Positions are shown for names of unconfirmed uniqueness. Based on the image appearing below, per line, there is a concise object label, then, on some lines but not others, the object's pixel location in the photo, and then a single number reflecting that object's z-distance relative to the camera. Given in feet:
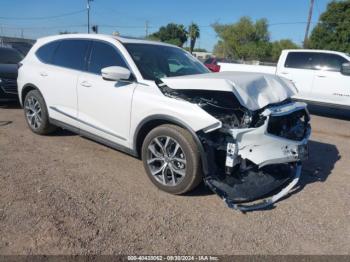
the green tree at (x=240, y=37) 237.08
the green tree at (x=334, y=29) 139.95
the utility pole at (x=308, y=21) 96.58
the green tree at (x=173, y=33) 276.21
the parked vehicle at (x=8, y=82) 27.25
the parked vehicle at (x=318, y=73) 31.32
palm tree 262.10
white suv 11.83
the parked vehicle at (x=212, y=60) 60.49
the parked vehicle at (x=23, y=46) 63.55
